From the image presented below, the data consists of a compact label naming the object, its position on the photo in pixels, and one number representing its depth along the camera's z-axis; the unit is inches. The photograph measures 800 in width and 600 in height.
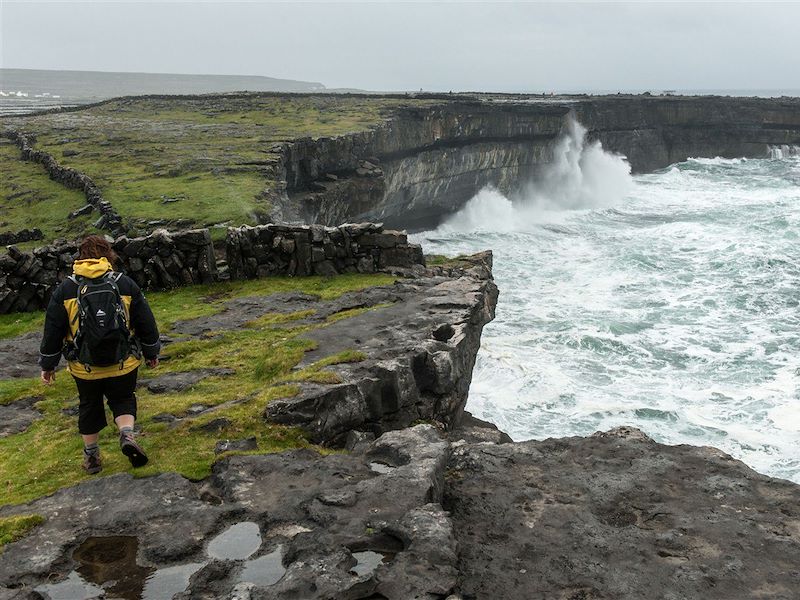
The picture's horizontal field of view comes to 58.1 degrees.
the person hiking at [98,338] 306.8
